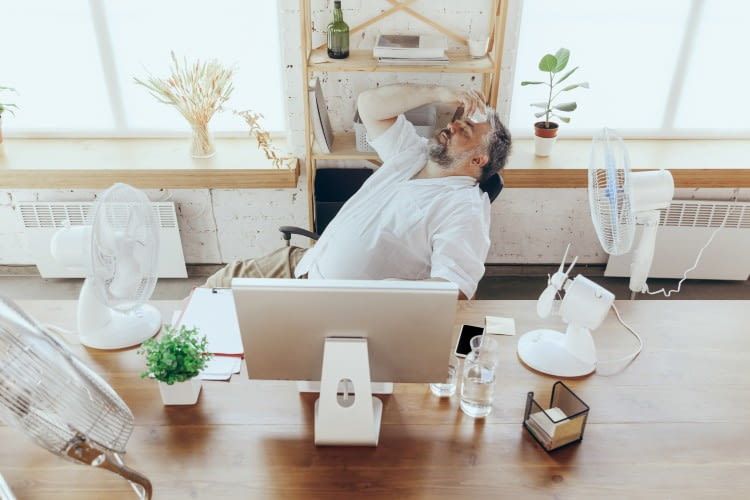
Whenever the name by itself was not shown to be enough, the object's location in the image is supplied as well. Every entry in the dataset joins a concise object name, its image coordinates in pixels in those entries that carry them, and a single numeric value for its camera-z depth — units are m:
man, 2.11
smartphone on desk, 1.66
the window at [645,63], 3.03
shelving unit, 2.63
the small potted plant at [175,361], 1.42
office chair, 2.35
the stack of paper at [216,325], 1.62
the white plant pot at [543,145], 3.07
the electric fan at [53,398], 0.93
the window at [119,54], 2.97
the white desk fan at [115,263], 1.52
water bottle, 1.48
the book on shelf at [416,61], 2.63
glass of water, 1.55
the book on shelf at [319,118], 2.69
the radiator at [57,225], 3.08
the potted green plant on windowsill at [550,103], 2.78
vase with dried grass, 2.85
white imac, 1.28
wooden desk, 1.30
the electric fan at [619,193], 1.66
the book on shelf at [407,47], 2.62
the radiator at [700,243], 3.18
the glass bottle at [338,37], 2.69
